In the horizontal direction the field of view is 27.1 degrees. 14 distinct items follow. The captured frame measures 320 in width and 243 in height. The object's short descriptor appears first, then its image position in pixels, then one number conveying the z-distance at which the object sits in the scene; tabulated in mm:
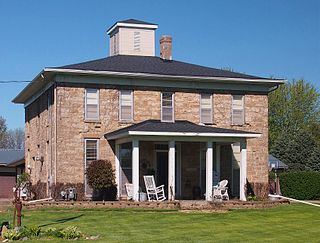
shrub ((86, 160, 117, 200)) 29641
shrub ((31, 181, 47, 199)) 33838
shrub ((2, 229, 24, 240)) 17984
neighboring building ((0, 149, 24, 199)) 46188
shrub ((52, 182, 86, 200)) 30500
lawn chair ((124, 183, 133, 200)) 29978
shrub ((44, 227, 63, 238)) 18311
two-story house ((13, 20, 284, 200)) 30048
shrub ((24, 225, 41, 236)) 18406
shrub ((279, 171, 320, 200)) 37781
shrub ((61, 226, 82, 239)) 18109
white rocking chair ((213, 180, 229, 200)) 29453
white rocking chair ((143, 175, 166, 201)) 29359
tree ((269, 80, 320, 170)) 62969
